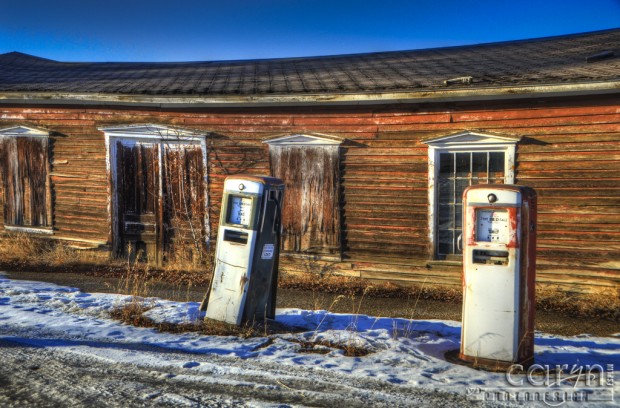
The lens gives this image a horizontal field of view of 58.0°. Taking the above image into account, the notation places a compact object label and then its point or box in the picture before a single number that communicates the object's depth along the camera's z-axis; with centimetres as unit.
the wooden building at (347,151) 838
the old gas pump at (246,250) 598
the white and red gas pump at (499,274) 494
